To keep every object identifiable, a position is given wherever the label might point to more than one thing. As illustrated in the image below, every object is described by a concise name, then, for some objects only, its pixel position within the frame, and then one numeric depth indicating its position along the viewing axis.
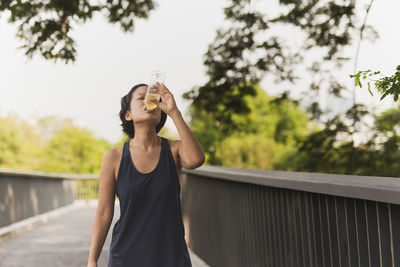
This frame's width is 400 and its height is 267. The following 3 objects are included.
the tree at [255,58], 10.16
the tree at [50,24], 7.73
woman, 2.19
